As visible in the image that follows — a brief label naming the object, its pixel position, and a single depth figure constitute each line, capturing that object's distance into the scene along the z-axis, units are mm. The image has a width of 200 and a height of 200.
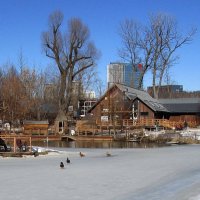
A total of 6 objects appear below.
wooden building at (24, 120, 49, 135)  55028
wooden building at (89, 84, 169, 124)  64569
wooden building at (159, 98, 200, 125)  74062
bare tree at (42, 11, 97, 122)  68062
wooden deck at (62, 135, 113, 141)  50125
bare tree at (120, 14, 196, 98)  74250
